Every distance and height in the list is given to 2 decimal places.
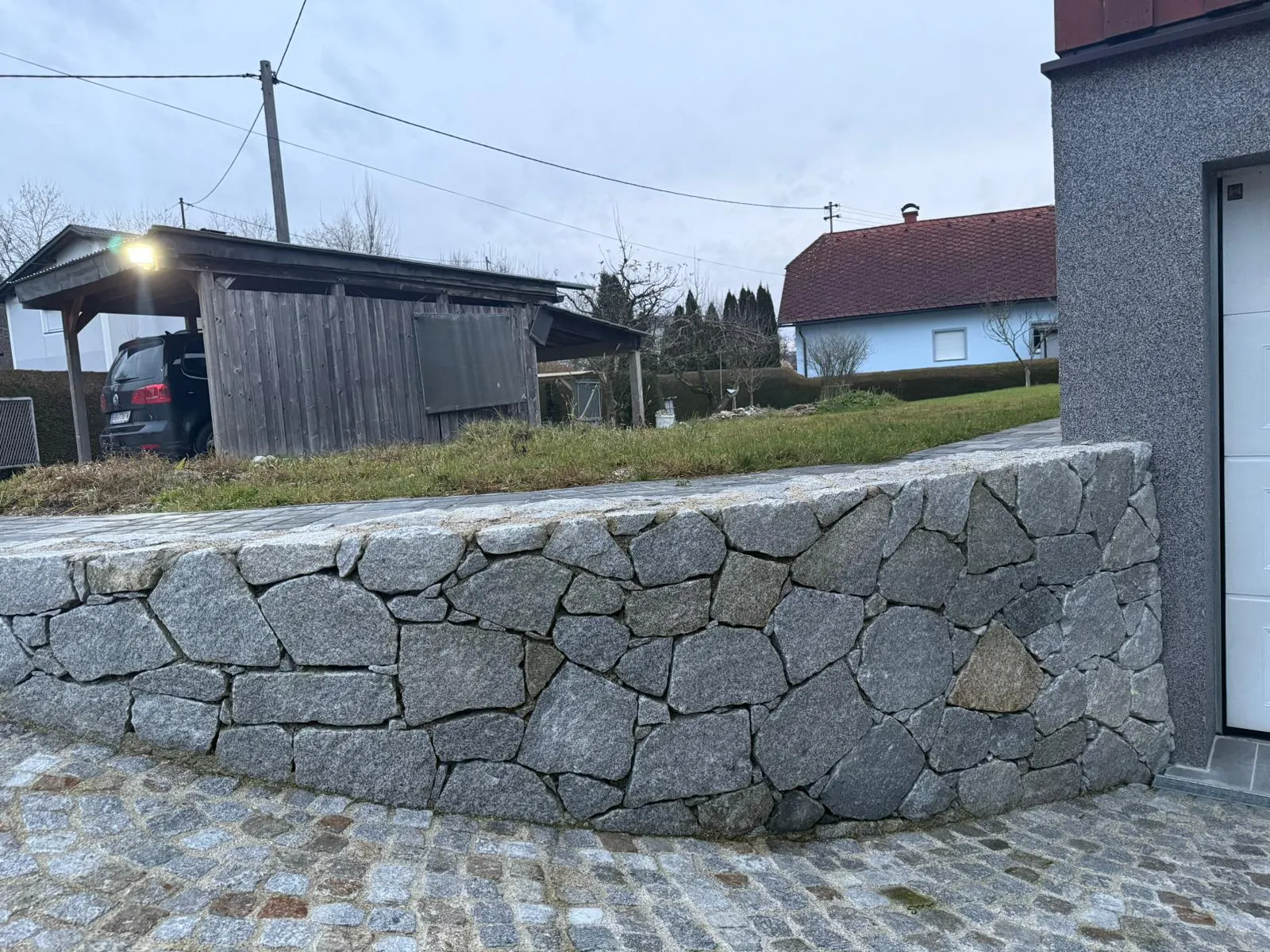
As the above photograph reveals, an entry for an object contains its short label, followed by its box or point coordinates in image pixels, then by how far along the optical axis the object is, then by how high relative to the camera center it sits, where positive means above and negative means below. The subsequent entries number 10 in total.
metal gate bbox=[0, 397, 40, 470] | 13.12 +0.30
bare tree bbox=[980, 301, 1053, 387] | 23.42 +1.96
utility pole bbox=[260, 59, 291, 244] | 13.85 +4.73
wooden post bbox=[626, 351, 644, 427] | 14.64 +0.48
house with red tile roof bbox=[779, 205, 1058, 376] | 24.31 +3.43
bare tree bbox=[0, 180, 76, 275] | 26.41 +7.42
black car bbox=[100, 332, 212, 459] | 8.66 +0.46
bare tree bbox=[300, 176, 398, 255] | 25.62 +6.46
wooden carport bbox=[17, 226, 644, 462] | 8.25 +1.22
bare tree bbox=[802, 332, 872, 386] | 21.08 +1.25
